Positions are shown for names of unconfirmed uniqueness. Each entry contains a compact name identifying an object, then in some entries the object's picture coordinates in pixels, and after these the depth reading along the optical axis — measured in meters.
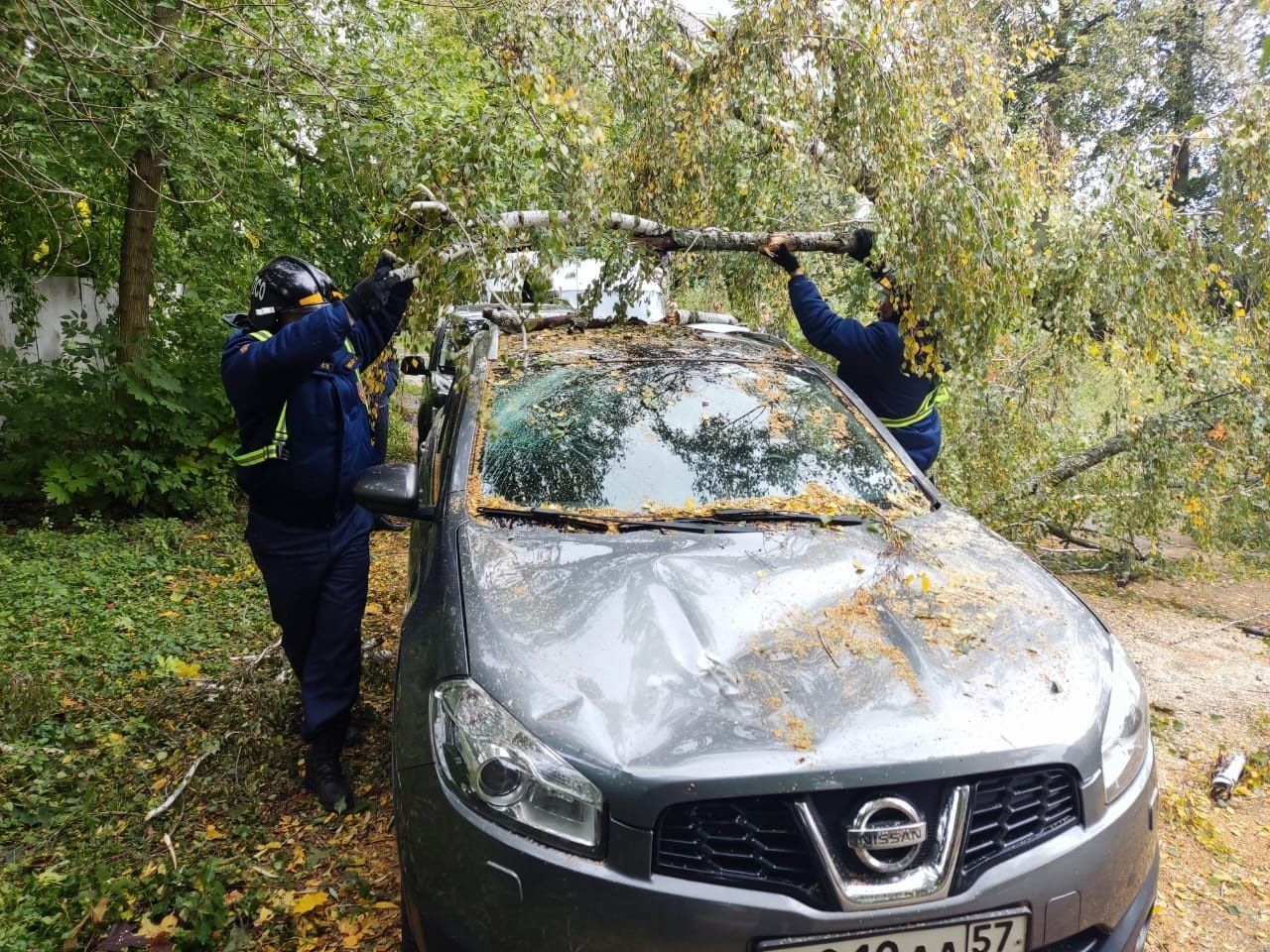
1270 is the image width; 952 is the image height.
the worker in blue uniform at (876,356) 4.23
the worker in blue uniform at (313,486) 3.06
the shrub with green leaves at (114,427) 6.32
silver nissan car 1.71
